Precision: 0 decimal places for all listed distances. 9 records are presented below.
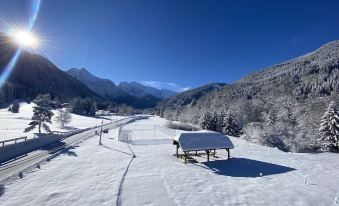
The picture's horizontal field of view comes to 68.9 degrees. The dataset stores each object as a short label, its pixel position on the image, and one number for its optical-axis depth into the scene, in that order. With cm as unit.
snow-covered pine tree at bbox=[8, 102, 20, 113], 11329
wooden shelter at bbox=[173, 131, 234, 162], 2737
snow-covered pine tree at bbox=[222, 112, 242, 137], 7038
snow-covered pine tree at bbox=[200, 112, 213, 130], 7911
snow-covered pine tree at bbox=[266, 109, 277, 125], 7681
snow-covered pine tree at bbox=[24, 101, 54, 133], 5328
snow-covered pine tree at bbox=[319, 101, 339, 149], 4297
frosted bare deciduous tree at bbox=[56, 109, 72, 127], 8379
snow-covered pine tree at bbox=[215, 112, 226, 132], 7937
